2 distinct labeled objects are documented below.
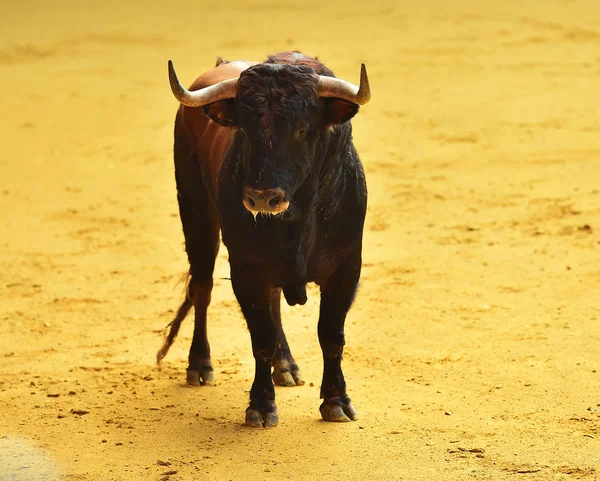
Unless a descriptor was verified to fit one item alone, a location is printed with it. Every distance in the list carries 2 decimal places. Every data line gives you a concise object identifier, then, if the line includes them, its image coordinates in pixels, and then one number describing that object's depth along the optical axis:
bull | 10.98
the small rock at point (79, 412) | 12.68
